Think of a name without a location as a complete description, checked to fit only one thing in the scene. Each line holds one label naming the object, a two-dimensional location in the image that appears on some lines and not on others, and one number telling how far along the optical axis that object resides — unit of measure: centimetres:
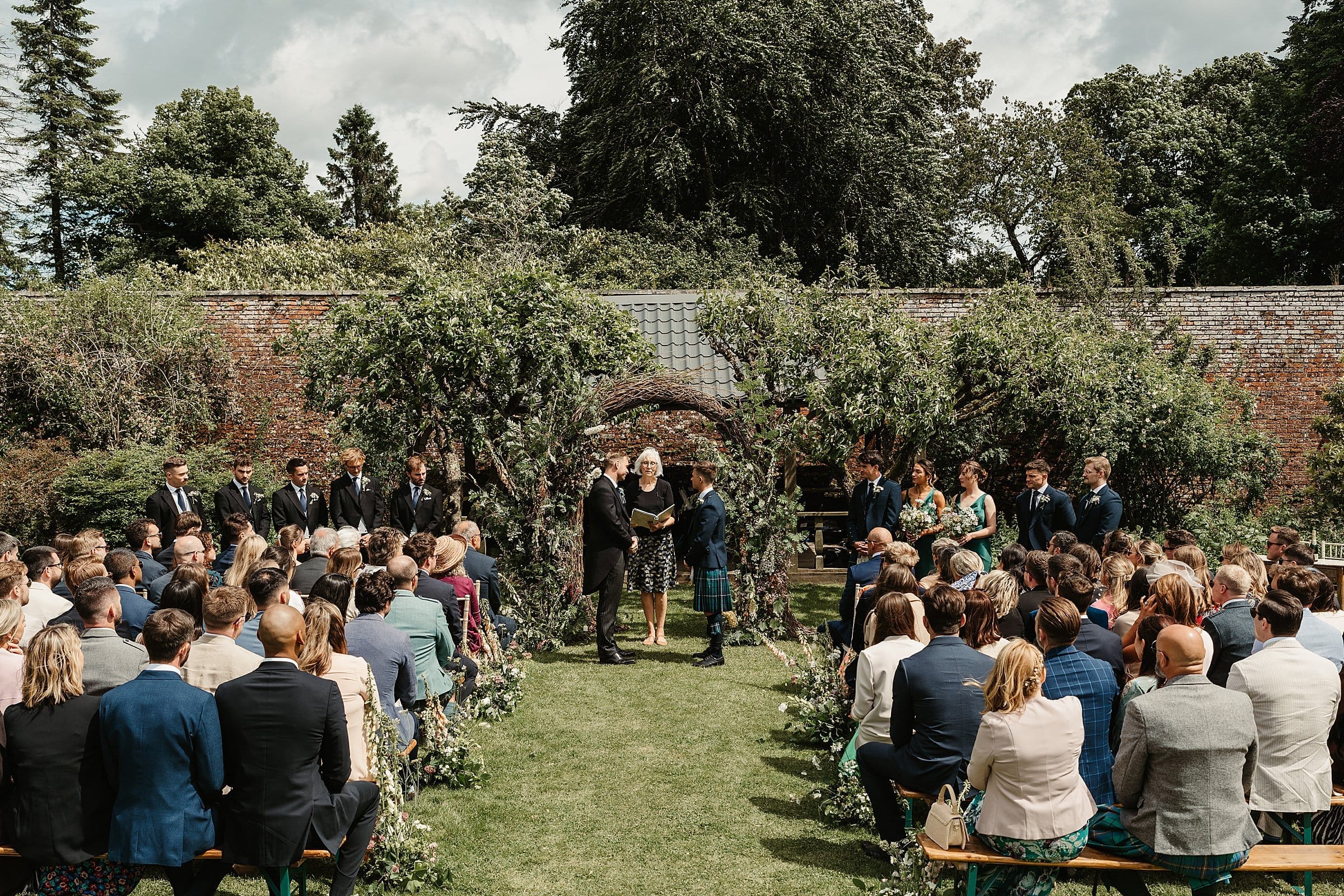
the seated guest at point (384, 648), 536
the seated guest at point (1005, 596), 561
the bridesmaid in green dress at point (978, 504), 930
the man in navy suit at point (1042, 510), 933
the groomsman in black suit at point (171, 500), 1002
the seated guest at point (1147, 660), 457
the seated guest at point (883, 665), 518
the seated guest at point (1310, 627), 529
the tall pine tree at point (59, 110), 3394
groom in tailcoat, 931
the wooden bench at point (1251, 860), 420
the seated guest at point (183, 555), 690
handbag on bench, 421
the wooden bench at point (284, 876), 423
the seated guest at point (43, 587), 599
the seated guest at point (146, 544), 743
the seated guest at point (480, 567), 802
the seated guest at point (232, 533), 791
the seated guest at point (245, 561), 641
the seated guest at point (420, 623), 606
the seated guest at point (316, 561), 691
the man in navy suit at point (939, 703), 471
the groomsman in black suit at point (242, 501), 1052
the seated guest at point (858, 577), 716
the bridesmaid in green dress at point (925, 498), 959
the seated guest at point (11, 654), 450
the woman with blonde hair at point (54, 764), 411
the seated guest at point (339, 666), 443
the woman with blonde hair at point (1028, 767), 407
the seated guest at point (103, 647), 466
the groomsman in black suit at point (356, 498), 1056
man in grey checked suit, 409
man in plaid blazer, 455
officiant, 955
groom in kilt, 927
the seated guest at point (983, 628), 507
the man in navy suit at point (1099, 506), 912
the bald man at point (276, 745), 407
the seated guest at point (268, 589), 531
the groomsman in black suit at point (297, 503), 1042
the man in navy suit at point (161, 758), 401
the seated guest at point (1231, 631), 536
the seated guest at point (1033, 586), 612
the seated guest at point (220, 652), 478
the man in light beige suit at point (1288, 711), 465
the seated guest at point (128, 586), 607
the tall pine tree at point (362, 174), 3997
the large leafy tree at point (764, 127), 2480
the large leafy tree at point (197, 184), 3094
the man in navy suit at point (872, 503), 977
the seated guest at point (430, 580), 682
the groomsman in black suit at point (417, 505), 1049
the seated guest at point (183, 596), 520
